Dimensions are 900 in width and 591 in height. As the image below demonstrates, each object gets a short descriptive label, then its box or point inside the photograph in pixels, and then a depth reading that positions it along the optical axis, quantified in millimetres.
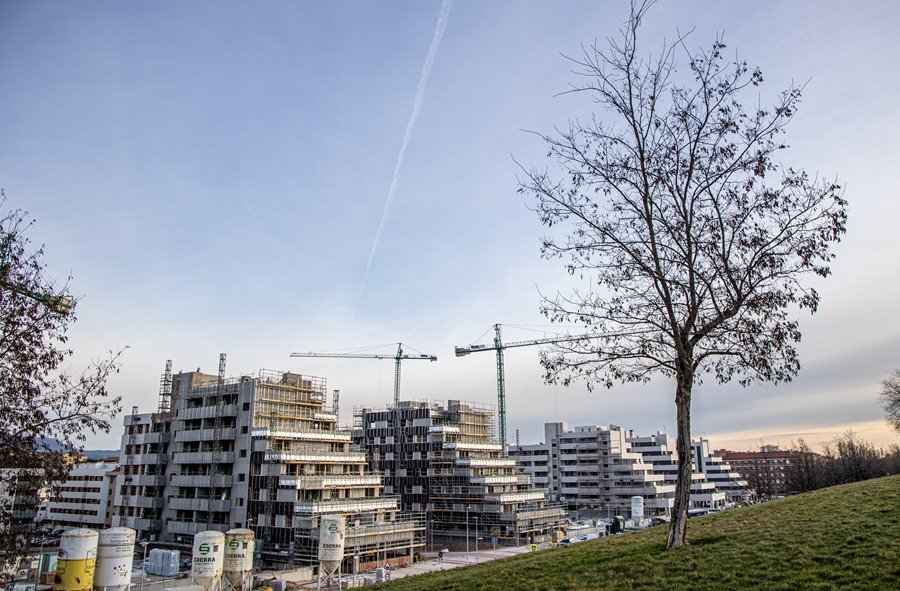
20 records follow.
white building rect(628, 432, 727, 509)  126750
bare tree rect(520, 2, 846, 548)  17562
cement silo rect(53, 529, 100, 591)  35125
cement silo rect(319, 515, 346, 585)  49562
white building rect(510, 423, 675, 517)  119562
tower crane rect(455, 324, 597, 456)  134500
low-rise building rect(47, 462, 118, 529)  100375
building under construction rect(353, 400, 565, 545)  84312
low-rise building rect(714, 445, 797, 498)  177125
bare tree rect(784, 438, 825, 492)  106656
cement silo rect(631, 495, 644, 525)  82812
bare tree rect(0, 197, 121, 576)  15094
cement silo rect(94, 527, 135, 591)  36844
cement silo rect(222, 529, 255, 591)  44000
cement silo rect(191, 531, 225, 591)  40812
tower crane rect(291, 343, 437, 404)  142875
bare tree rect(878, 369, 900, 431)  78875
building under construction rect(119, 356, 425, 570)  68750
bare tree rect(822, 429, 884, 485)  93125
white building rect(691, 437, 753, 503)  146500
